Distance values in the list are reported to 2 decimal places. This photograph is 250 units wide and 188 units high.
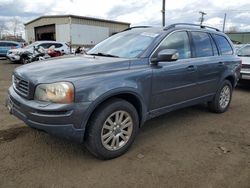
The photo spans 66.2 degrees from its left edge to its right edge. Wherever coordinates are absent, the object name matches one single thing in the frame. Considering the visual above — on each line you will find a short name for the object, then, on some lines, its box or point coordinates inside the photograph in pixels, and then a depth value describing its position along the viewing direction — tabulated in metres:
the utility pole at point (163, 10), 15.48
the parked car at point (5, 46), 16.16
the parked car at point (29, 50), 12.68
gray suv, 2.21
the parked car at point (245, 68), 6.21
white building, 23.70
